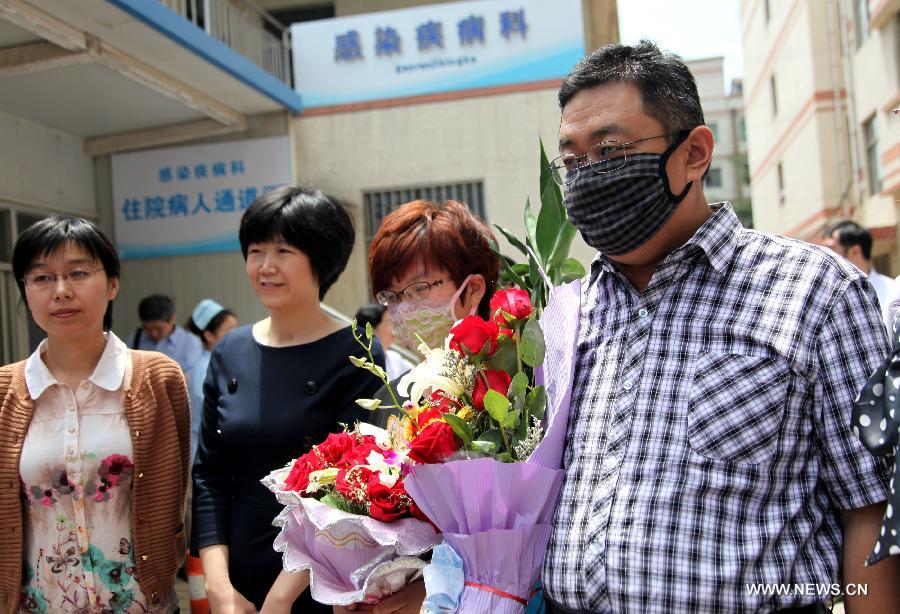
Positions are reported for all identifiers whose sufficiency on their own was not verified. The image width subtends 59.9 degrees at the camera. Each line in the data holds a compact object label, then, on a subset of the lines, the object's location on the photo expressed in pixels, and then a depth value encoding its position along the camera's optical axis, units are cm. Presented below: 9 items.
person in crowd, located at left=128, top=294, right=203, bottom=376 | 590
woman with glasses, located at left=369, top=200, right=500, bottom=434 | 193
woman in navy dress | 206
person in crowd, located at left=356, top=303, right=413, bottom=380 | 525
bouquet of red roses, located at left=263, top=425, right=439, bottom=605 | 154
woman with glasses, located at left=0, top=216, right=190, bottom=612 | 221
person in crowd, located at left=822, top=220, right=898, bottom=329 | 454
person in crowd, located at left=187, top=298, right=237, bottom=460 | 538
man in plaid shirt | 128
